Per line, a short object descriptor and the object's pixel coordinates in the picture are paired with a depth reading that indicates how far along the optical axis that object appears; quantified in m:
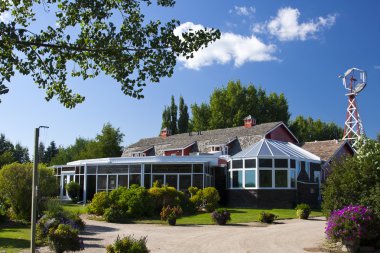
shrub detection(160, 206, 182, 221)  21.19
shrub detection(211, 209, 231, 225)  21.20
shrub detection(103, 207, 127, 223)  22.48
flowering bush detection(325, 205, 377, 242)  12.67
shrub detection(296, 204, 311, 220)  24.27
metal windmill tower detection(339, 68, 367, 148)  45.12
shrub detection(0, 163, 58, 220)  20.59
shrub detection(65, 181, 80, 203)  35.41
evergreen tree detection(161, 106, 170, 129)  65.19
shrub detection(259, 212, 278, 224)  22.00
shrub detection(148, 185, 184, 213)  25.23
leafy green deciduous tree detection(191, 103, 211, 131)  66.75
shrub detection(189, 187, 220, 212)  27.16
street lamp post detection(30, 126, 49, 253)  9.65
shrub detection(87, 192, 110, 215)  24.53
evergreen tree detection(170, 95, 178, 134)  66.00
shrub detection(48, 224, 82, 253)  11.59
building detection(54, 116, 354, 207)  31.28
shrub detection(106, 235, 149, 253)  9.56
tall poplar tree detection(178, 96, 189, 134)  66.31
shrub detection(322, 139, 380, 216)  14.46
